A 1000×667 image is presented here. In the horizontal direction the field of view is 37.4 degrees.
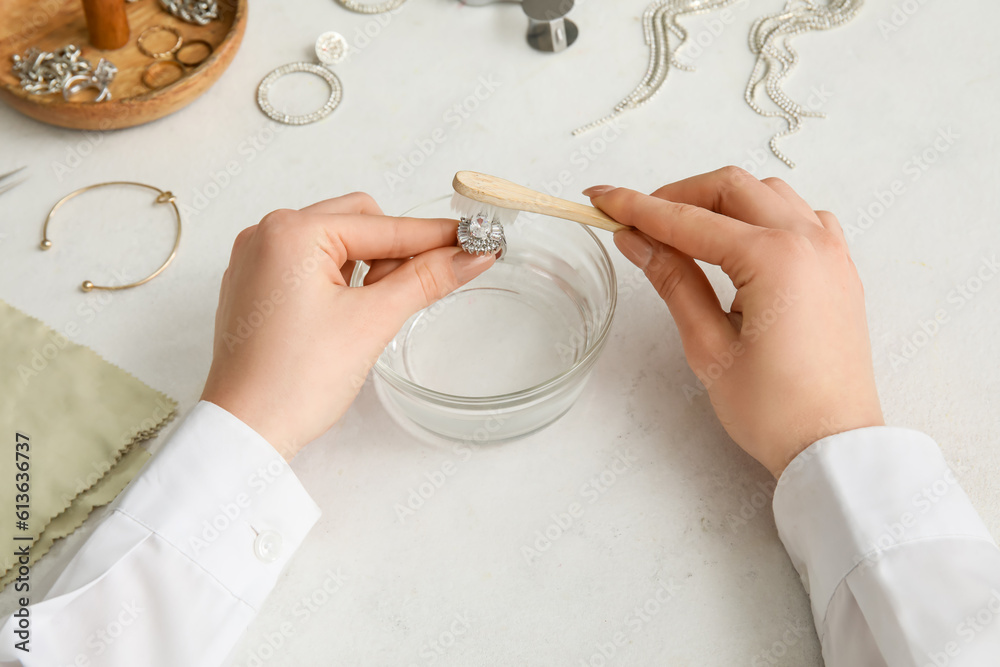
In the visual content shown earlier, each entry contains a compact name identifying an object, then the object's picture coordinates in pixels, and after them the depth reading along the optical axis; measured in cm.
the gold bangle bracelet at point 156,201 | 71
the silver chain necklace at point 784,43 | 76
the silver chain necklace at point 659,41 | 76
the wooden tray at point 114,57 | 74
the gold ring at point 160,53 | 77
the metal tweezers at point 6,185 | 75
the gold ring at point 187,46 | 77
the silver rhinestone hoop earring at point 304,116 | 76
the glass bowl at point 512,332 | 66
